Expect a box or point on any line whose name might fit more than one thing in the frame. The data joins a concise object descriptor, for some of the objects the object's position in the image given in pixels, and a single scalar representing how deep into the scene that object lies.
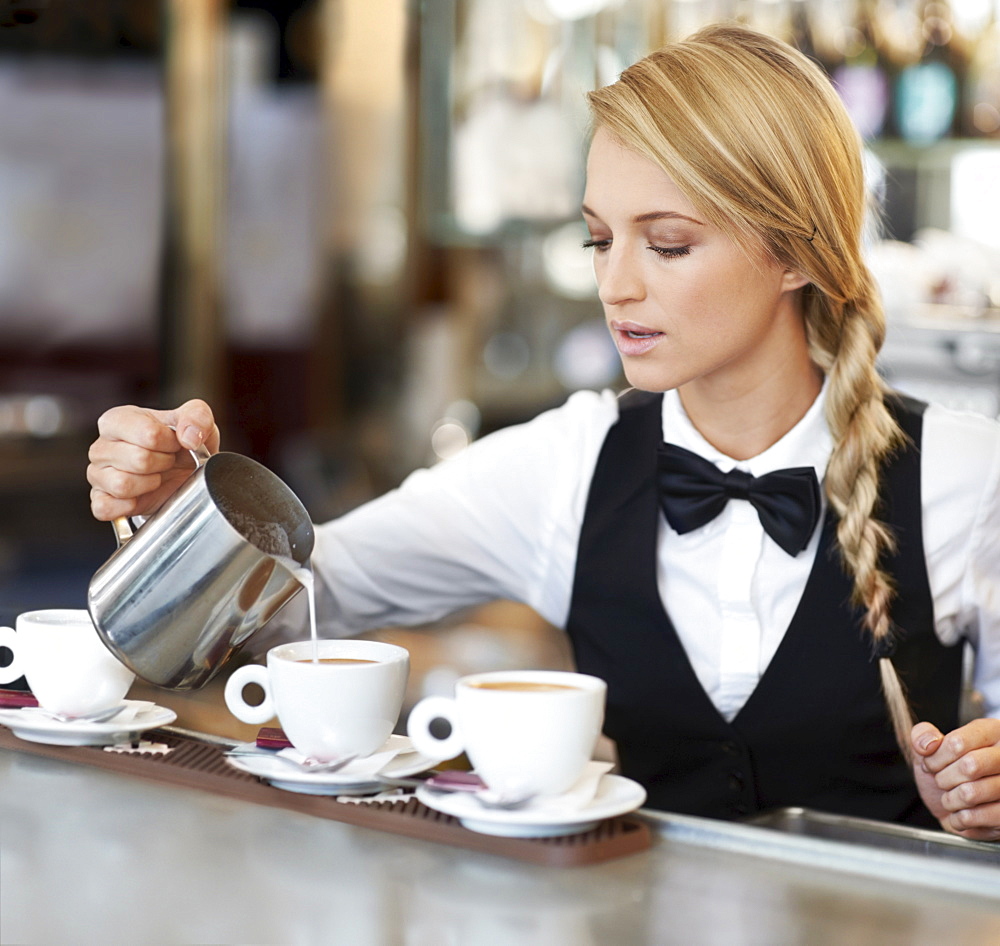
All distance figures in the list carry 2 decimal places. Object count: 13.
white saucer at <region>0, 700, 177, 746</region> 1.45
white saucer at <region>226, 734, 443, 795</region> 1.37
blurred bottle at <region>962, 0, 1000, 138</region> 3.13
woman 1.61
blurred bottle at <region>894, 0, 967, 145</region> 3.16
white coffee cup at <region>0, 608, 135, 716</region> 1.46
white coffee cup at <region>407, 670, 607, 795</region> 1.29
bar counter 1.20
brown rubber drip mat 1.28
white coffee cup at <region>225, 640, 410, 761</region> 1.36
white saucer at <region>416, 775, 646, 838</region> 1.29
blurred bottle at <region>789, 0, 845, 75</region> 3.27
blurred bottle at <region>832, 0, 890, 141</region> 3.20
